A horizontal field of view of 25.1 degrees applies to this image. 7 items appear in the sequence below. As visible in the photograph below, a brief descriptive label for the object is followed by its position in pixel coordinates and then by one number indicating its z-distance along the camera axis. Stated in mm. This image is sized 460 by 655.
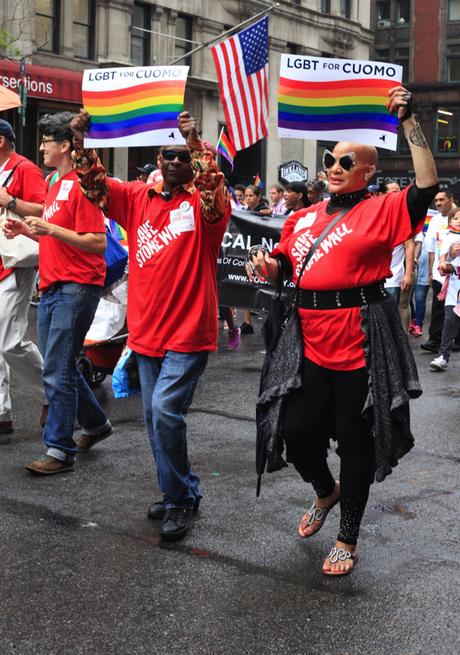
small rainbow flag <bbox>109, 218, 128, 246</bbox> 9234
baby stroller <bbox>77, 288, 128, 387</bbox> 8875
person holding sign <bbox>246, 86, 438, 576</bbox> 4449
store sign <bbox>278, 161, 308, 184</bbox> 30484
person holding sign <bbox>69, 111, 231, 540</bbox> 5008
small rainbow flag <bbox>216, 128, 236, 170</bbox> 9477
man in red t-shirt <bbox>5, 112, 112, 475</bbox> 6121
